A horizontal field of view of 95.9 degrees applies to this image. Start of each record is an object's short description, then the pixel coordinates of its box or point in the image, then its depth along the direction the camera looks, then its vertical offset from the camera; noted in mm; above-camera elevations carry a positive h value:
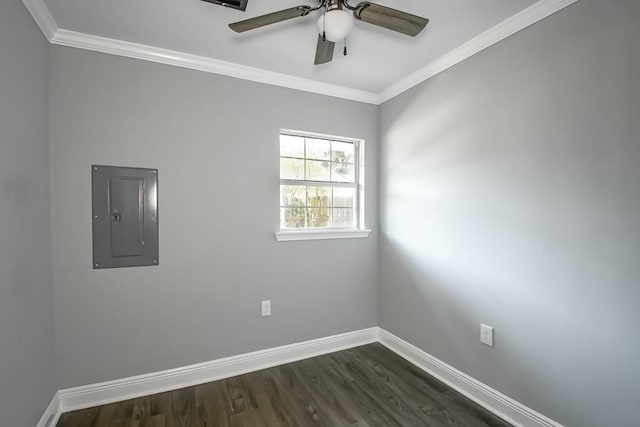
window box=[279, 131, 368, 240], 2674 +256
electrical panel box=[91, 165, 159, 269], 2006 -48
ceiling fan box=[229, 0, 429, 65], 1364 +944
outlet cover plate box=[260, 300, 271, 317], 2480 -851
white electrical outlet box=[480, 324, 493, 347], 1935 -857
